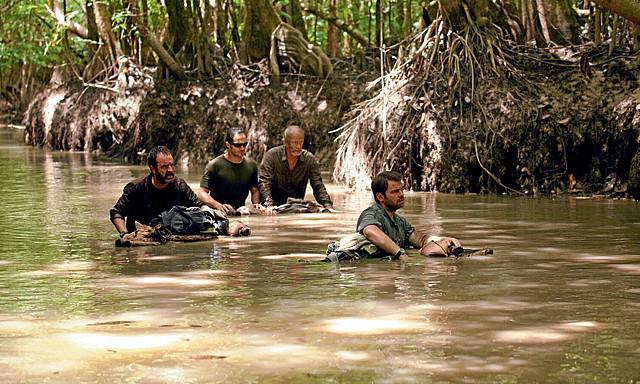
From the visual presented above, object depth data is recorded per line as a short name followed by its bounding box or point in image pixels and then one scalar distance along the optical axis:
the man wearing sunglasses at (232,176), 14.37
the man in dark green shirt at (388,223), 10.36
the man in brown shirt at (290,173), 14.74
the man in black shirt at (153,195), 11.98
